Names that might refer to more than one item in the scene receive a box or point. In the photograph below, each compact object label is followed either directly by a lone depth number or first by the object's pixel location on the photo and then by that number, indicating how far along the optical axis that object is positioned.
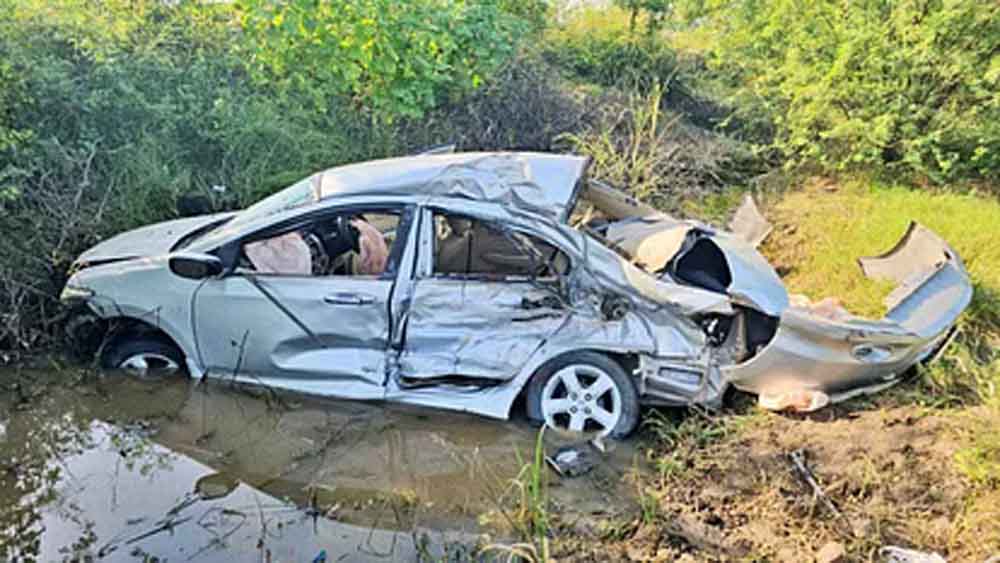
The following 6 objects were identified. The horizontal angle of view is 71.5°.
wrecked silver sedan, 4.54
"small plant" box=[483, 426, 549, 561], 3.56
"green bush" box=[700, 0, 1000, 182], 7.49
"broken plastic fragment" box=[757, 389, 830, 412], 4.54
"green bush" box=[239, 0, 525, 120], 7.32
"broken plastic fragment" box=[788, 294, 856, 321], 4.78
